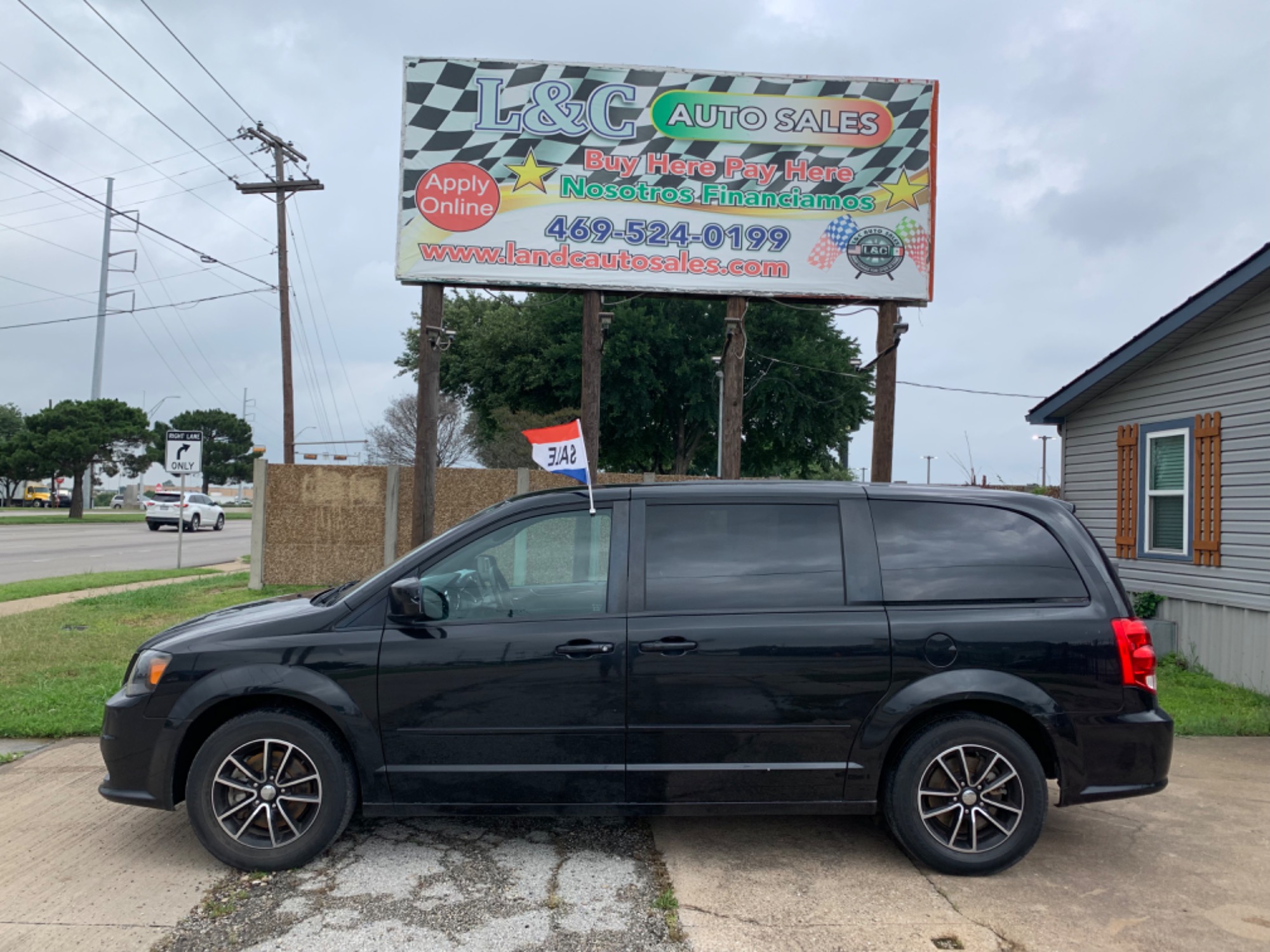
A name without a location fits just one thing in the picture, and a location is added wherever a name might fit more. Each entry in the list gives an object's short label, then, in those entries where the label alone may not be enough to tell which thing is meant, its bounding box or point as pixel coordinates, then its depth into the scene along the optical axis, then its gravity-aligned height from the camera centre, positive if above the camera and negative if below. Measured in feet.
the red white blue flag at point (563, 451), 16.33 +1.09
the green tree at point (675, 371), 78.38 +12.93
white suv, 118.73 -2.13
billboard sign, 37.63 +13.99
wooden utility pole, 82.28 +27.09
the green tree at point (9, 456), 141.59 +4.54
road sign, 59.47 +2.62
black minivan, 13.97 -2.92
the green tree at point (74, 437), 138.72 +7.94
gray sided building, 28.37 +2.63
